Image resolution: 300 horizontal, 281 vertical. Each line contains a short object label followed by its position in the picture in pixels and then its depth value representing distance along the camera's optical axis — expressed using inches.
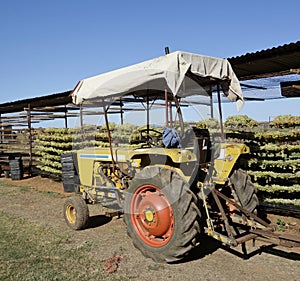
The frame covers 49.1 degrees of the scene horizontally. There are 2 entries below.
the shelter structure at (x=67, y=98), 217.0
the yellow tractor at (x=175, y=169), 154.3
